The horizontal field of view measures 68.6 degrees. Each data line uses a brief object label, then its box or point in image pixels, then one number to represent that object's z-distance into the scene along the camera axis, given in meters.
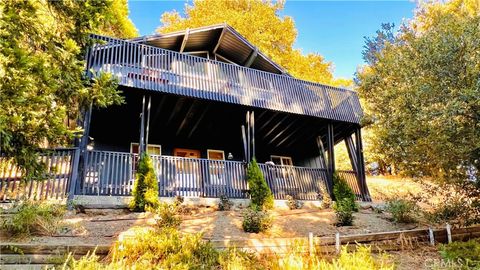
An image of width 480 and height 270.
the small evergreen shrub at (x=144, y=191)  9.03
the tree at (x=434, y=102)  7.37
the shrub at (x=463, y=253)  5.96
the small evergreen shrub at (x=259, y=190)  10.51
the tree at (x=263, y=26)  22.14
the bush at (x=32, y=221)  6.45
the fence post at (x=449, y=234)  7.80
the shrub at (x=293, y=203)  11.10
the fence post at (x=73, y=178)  8.52
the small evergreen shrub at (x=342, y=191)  11.40
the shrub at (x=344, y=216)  9.20
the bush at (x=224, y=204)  10.16
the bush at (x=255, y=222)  8.18
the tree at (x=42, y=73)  5.15
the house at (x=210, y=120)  10.19
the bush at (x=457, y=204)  7.78
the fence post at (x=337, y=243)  6.66
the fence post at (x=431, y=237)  7.76
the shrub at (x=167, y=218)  7.50
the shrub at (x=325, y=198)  11.47
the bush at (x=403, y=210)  9.47
